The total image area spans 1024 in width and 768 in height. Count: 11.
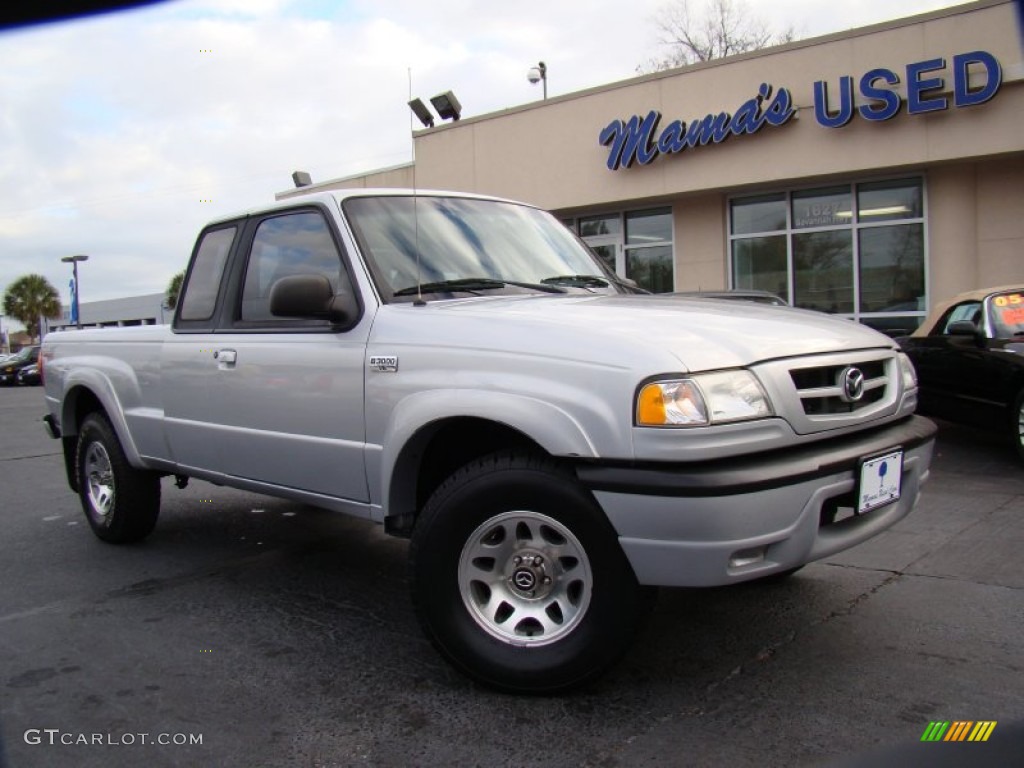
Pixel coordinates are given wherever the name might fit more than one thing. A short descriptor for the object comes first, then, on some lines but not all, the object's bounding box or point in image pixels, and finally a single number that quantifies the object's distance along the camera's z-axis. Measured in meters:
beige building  11.47
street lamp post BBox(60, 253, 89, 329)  34.05
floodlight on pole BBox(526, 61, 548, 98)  20.42
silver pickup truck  2.60
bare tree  30.42
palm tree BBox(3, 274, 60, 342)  67.88
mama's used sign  11.20
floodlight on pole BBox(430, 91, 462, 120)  18.27
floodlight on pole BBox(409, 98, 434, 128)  18.44
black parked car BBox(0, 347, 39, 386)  34.31
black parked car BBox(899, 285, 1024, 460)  7.04
